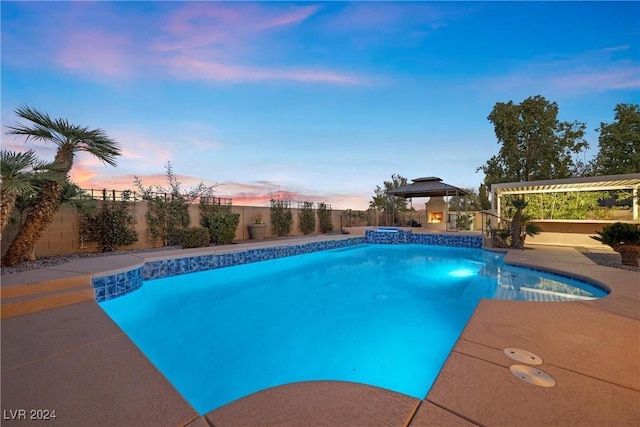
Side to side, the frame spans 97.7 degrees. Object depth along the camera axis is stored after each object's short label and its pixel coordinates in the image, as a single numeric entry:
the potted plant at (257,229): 12.36
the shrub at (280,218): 13.94
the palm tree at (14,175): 4.54
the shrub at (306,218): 15.37
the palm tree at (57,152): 5.56
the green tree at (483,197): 22.41
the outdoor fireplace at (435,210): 15.92
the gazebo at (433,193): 14.05
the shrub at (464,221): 15.75
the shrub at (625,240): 5.85
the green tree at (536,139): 18.25
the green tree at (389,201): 19.67
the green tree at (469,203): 23.31
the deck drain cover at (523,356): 2.01
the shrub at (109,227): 7.67
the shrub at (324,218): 16.50
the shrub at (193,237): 8.52
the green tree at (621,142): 15.83
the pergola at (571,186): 9.30
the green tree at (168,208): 9.05
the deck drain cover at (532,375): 1.73
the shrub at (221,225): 9.64
